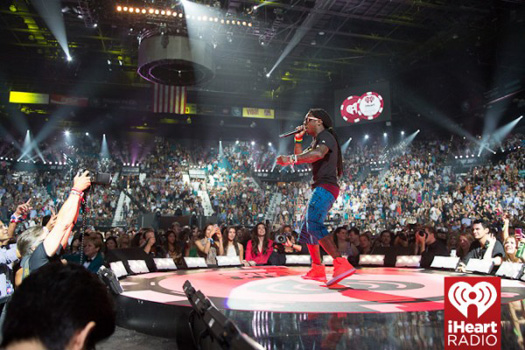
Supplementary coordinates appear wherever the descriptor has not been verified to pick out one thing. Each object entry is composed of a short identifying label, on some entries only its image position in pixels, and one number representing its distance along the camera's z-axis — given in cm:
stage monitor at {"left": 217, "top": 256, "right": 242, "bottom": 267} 532
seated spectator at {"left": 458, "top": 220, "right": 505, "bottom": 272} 451
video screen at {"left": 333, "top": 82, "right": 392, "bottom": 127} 1694
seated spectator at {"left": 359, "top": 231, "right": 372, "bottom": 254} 663
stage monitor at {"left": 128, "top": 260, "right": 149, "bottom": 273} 429
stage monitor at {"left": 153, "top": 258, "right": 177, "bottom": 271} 471
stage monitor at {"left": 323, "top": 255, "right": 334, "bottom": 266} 564
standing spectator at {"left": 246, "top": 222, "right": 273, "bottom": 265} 592
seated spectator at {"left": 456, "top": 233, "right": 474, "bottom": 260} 554
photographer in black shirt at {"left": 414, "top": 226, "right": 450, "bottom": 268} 527
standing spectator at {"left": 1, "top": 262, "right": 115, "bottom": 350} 80
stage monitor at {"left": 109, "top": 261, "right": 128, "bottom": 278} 381
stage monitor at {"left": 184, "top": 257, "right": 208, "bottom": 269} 506
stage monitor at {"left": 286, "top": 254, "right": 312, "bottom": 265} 591
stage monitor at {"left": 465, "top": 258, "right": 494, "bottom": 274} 422
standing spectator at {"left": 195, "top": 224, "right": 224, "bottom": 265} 561
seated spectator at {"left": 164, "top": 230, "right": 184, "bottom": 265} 572
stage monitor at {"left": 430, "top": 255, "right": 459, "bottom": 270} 473
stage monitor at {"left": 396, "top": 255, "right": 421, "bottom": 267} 529
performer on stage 335
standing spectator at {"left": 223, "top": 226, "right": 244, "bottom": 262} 606
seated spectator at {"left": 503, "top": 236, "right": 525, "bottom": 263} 428
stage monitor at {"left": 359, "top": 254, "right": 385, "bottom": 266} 562
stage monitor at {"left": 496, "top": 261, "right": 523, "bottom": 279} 376
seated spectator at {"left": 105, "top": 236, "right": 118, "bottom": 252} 584
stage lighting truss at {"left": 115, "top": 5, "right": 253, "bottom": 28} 841
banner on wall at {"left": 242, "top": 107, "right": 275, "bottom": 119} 2162
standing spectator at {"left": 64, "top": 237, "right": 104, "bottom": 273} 425
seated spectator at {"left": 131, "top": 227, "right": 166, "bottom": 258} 565
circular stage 238
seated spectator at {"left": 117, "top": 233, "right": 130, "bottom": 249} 665
